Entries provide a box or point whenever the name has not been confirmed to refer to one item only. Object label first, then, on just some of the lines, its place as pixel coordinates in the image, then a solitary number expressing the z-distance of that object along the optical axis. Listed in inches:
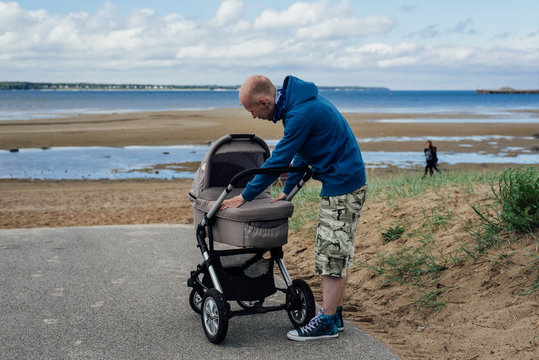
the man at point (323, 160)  161.9
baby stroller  169.8
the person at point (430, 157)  634.2
